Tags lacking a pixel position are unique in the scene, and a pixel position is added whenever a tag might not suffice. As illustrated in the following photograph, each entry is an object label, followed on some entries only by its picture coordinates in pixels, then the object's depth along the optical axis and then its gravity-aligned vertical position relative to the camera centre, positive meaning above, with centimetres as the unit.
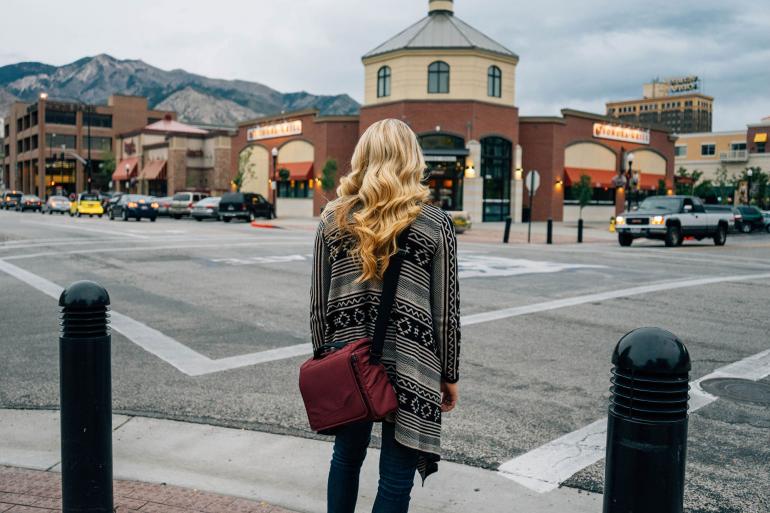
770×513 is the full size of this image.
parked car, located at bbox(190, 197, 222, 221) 3978 -59
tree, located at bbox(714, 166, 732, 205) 7250 +271
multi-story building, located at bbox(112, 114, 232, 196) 6341 +346
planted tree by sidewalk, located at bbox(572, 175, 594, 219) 4456 +89
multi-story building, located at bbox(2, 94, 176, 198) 10050 +876
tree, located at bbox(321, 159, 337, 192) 4578 +164
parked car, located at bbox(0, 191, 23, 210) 5766 -28
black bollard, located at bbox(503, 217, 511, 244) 2473 -104
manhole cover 585 -155
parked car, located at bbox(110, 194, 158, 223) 3700 -54
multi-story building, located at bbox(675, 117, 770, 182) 8138 +654
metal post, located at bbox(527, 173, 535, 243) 2559 +74
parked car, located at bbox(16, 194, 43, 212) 5500 -57
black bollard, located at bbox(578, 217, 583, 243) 2603 -105
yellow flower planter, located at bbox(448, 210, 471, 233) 3066 -79
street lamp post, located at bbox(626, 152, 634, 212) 3583 +157
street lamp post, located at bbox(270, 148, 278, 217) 4160 +85
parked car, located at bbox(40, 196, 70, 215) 4888 -59
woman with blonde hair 279 -36
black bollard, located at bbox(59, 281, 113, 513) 321 -90
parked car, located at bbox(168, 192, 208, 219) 4219 -30
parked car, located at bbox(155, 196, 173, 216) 4262 -49
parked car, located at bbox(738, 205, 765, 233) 3856 -64
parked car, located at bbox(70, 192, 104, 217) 4369 -52
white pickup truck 2345 -52
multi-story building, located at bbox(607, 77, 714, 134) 17962 +2550
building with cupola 4294 +441
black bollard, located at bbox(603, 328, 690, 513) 223 -68
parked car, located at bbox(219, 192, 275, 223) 3841 -42
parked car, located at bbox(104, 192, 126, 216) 3907 -27
